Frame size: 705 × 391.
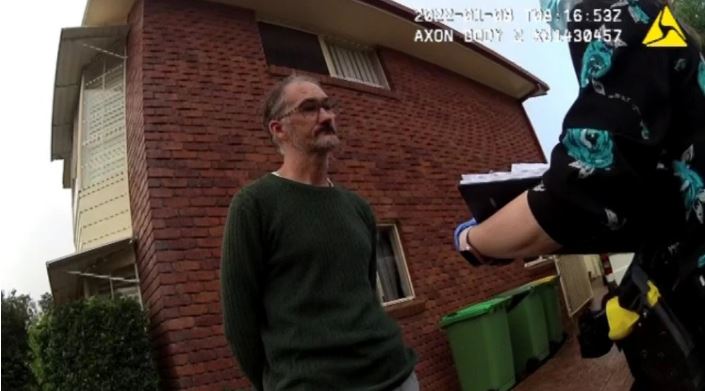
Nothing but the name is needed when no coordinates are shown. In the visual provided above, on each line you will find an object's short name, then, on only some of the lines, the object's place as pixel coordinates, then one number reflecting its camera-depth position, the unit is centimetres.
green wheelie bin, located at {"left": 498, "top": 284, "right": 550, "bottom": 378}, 627
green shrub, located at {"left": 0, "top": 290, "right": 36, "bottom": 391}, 615
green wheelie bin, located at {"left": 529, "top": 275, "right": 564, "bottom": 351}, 702
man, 154
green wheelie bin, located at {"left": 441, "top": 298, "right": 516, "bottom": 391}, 533
